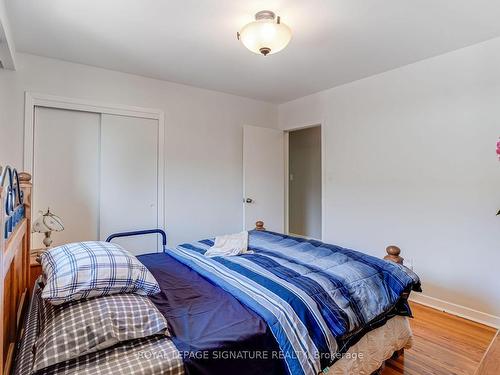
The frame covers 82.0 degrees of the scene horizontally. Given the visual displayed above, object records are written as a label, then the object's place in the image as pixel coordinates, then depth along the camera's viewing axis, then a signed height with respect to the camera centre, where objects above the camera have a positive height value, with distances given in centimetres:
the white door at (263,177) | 395 +21
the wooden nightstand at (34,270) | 184 -51
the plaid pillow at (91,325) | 88 -46
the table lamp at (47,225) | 207 -25
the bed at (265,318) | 99 -53
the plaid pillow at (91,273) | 106 -33
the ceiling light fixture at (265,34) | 189 +106
